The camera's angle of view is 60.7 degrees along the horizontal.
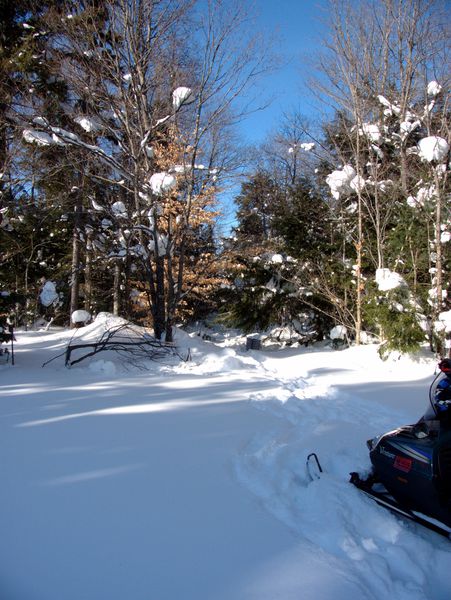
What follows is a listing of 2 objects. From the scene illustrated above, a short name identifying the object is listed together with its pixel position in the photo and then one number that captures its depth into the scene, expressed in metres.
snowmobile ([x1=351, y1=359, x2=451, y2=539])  2.48
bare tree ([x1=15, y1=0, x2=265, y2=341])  9.33
